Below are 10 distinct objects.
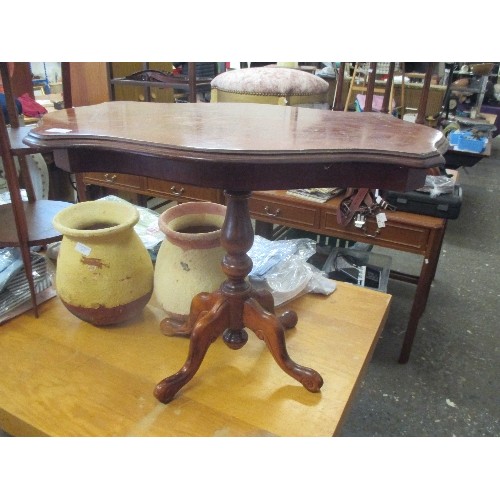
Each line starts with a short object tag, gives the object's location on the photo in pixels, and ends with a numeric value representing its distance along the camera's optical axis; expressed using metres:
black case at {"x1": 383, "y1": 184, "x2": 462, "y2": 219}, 1.31
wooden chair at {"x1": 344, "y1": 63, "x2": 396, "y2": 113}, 1.26
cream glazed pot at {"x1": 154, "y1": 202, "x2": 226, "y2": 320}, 0.82
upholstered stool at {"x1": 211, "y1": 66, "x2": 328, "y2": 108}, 1.65
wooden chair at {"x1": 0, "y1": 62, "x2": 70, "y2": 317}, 0.82
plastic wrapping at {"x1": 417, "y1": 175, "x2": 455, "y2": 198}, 1.35
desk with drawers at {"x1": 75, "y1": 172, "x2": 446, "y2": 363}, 1.31
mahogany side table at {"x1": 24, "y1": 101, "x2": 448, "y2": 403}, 0.54
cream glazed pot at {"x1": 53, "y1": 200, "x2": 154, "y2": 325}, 0.80
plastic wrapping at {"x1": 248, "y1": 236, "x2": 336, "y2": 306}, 1.00
